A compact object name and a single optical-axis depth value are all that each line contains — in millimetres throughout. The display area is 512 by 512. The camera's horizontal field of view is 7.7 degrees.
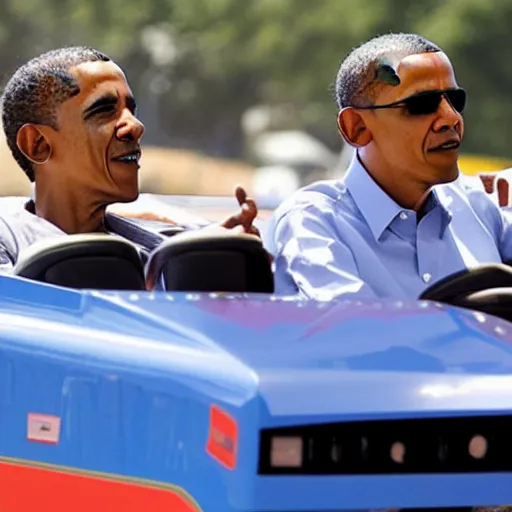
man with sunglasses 8883
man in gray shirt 9141
